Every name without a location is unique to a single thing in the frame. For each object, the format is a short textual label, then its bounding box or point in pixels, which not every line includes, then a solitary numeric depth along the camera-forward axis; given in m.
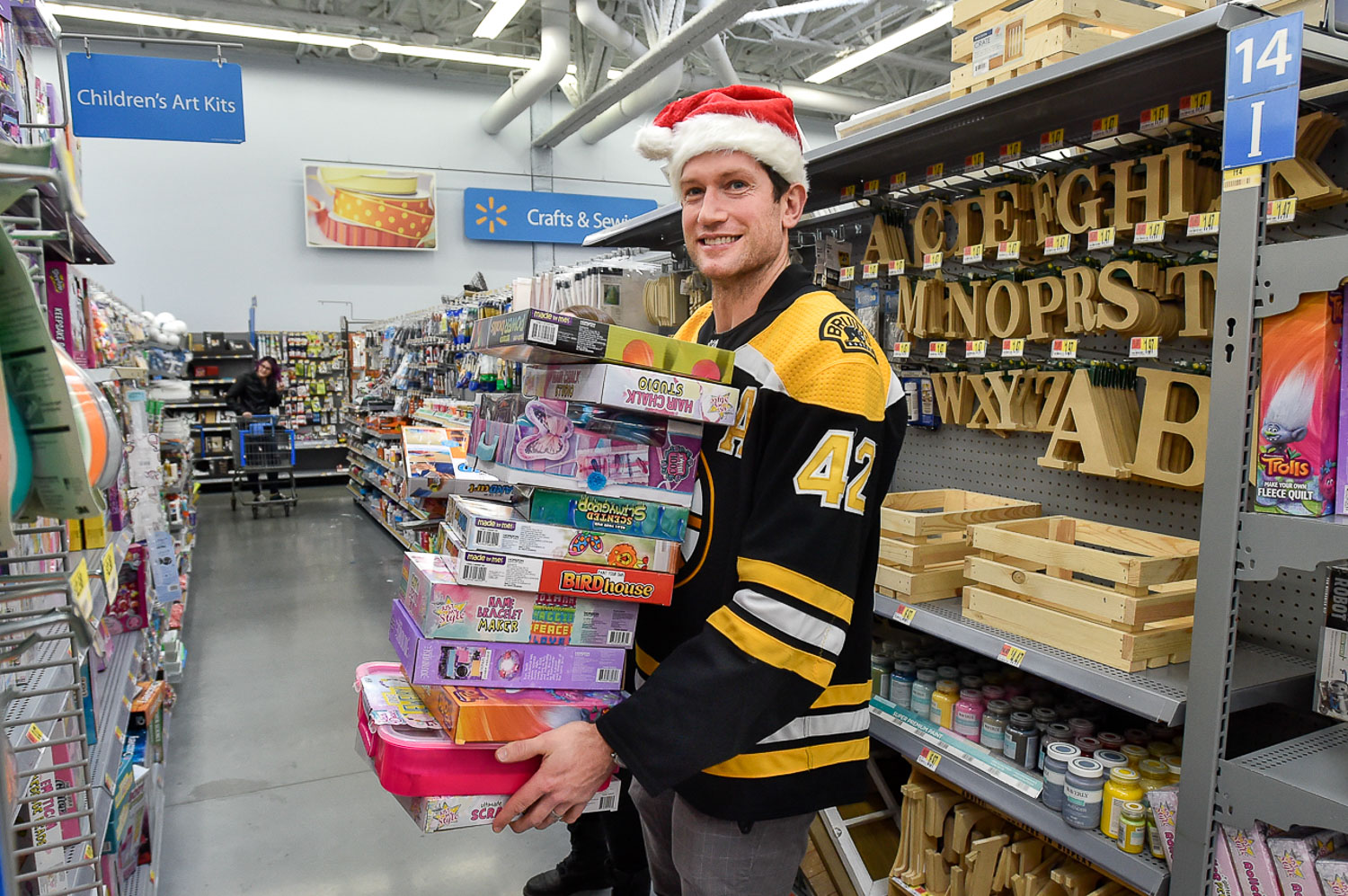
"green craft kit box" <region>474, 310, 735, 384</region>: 1.18
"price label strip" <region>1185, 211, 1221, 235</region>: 2.14
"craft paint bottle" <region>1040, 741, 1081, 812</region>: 2.07
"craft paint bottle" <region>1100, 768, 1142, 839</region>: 1.95
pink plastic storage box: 1.25
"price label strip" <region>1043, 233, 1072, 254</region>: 2.52
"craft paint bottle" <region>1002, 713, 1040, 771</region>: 2.25
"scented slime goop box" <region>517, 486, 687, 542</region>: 1.29
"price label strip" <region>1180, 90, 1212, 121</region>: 2.18
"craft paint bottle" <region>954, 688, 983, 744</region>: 2.38
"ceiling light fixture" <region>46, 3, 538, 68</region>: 11.12
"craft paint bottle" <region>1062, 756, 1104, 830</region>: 1.98
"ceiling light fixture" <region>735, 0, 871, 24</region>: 8.89
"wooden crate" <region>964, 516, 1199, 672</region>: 1.92
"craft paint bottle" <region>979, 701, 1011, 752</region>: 2.32
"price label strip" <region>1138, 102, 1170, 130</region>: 2.25
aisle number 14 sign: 1.53
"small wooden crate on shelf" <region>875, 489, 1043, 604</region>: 2.50
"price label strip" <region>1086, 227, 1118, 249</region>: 2.35
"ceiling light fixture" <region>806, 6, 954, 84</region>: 10.37
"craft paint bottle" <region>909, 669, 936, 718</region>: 2.54
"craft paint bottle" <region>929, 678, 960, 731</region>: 2.46
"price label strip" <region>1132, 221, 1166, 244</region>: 2.23
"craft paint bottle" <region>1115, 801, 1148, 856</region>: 1.91
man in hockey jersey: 1.21
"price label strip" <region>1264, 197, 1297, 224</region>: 1.61
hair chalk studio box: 1.23
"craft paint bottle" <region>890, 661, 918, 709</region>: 2.63
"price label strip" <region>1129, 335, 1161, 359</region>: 2.27
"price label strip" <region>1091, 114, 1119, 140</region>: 2.41
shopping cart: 10.64
